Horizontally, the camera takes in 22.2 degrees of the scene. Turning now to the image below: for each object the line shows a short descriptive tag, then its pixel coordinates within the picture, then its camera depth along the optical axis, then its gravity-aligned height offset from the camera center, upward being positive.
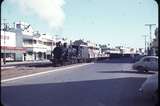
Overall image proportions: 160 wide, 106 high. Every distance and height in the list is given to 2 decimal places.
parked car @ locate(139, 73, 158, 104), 12.18 -1.15
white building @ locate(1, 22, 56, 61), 92.14 +1.83
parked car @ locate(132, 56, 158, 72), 32.28 -1.13
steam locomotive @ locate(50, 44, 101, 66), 50.62 -0.76
